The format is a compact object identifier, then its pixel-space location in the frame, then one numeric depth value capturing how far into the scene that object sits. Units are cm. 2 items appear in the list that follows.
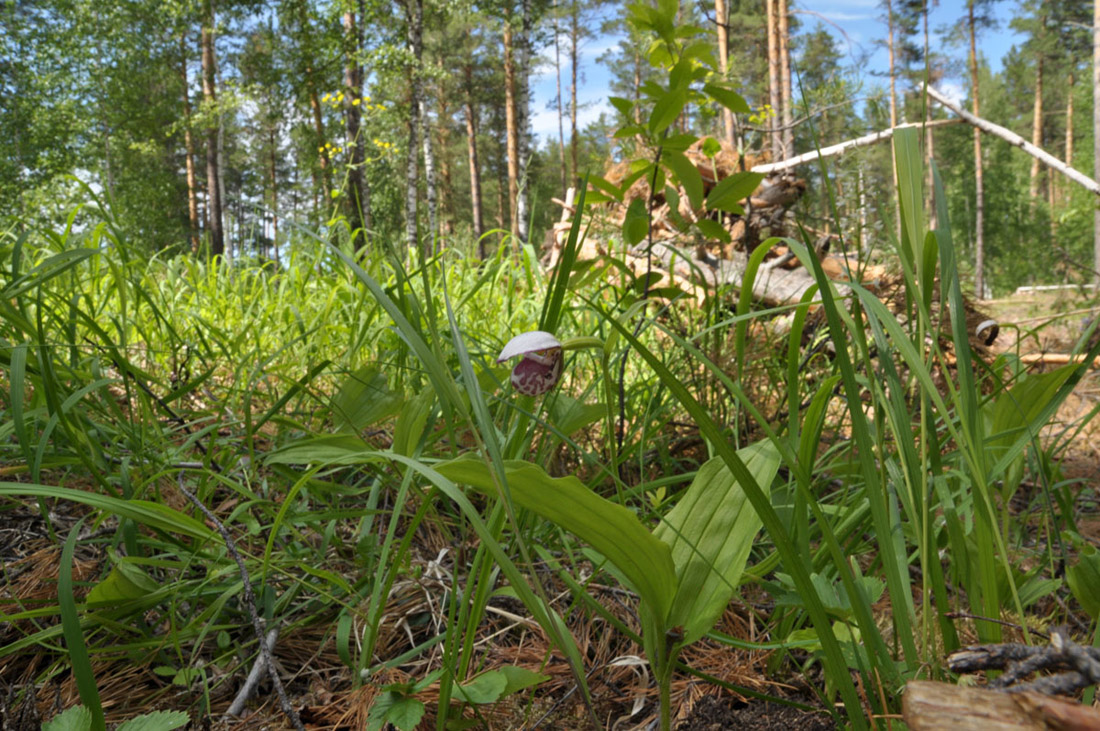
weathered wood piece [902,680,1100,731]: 28
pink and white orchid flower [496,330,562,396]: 68
